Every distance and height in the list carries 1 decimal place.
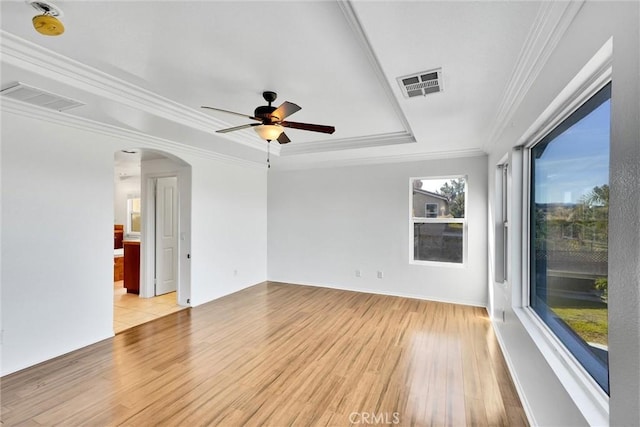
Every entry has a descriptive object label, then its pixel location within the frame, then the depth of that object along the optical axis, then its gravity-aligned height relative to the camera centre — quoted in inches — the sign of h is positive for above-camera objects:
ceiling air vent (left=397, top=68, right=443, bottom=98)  83.8 +41.0
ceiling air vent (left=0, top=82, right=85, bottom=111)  88.9 +38.7
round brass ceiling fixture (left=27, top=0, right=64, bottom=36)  60.4 +41.1
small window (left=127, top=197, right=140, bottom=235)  320.8 +0.7
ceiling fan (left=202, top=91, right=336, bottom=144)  96.9 +32.2
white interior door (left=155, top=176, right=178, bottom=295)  199.4 -13.6
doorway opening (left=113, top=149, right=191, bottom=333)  174.7 -21.6
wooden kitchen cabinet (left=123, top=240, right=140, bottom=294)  203.2 -36.5
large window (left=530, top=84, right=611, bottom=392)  52.6 -3.3
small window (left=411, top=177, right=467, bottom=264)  184.4 -1.8
